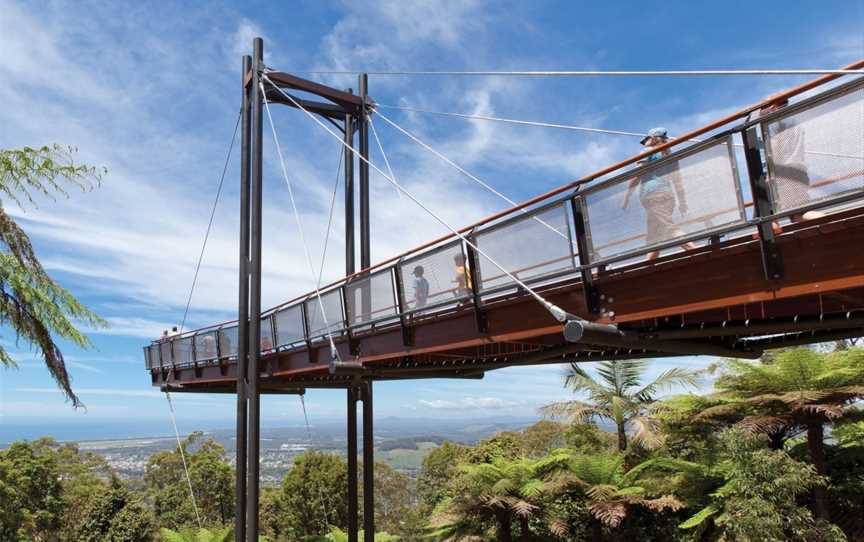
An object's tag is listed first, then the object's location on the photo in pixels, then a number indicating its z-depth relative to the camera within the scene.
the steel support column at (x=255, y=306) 11.41
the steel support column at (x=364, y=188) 13.76
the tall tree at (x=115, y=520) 21.02
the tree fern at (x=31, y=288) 8.74
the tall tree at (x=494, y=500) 15.70
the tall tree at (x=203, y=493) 31.76
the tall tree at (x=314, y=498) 26.97
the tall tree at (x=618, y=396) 17.11
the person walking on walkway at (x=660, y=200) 4.86
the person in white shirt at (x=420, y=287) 7.71
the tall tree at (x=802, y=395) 12.22
